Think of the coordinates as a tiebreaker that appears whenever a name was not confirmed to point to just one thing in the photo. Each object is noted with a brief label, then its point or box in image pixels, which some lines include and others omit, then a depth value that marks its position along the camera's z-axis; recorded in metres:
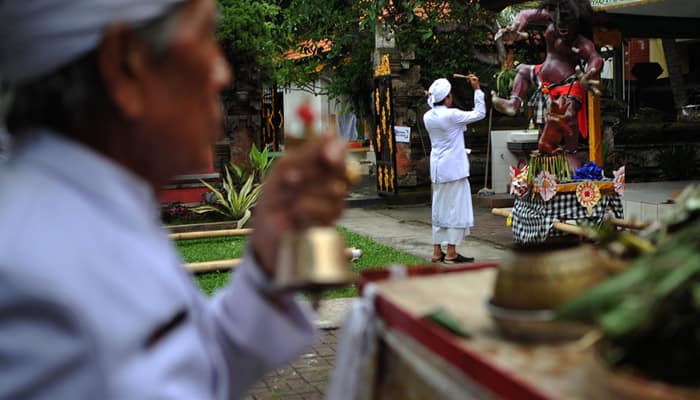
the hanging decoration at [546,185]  8.25
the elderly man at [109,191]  1.02
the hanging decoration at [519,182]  8.78
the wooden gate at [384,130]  14.48
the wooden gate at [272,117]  23.05
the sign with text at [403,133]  14.53
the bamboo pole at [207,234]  10.04
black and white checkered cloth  8.31
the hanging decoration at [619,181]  8.33
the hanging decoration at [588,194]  8.27
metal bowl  1.44
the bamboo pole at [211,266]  7.80
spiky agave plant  11.41
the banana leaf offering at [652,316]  1.16
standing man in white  8.80
